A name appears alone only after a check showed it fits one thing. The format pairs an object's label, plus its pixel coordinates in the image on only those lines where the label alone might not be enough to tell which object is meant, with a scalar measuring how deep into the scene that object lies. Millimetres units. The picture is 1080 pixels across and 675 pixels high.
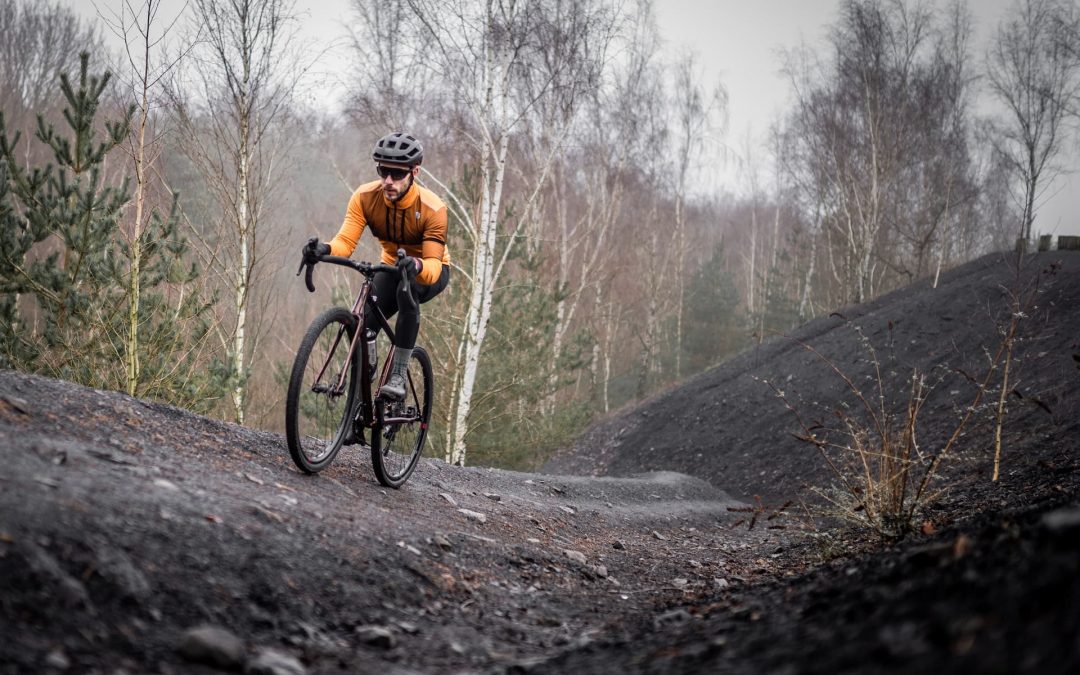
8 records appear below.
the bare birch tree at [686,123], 27156
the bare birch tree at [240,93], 11477
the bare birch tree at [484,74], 11602
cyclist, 5266
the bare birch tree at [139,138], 6770
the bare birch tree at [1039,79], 19359
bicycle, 4656
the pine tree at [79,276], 7652
